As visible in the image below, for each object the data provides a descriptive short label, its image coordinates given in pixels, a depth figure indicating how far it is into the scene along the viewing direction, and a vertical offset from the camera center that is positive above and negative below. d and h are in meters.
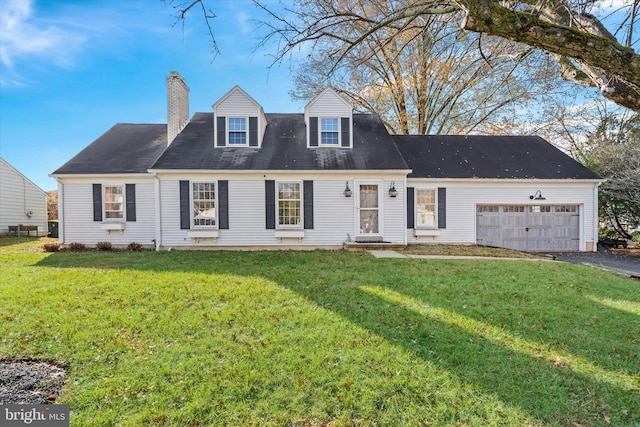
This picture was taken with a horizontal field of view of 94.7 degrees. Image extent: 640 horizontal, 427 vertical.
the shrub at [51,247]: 11.06 -1.29
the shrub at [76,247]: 11.34 -1.30
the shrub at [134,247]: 11.34 -1.35
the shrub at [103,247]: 11.39 -1.32
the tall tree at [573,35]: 2.80 +1.74
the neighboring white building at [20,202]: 16.53 +0.73
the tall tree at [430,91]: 16.05 +6.93
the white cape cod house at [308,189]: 11.21 +0.82
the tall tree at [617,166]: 11.88 +1.72
